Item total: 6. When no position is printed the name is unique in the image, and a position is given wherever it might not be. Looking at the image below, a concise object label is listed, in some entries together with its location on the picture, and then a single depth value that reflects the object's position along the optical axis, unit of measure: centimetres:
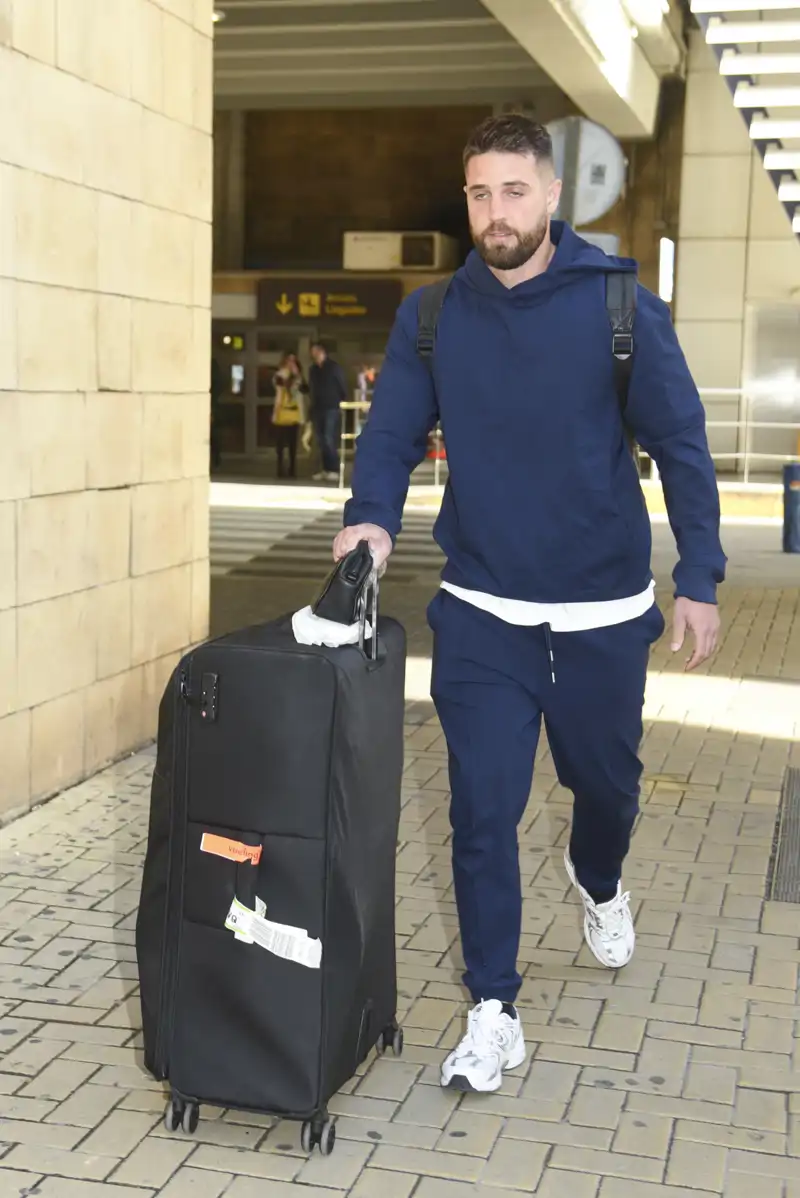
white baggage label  317
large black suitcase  313
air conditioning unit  2862
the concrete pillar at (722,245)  2328
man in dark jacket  2441
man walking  346
